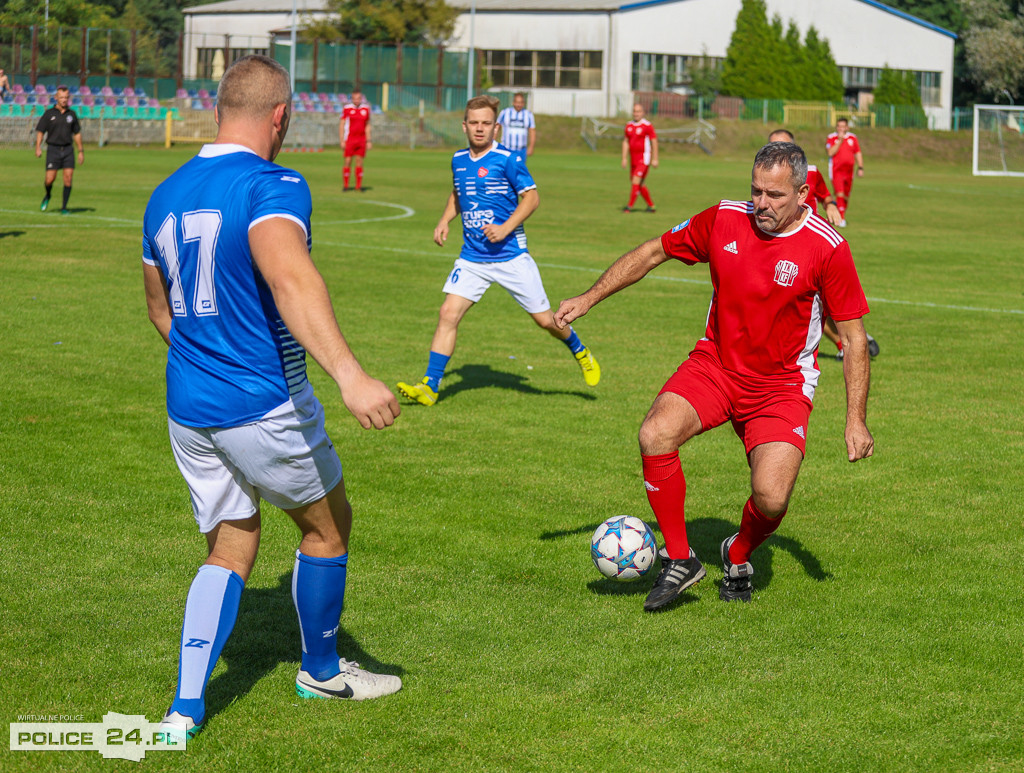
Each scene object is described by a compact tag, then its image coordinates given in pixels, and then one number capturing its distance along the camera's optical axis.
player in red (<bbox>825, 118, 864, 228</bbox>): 26.27
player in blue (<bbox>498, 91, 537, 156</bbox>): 30.30
